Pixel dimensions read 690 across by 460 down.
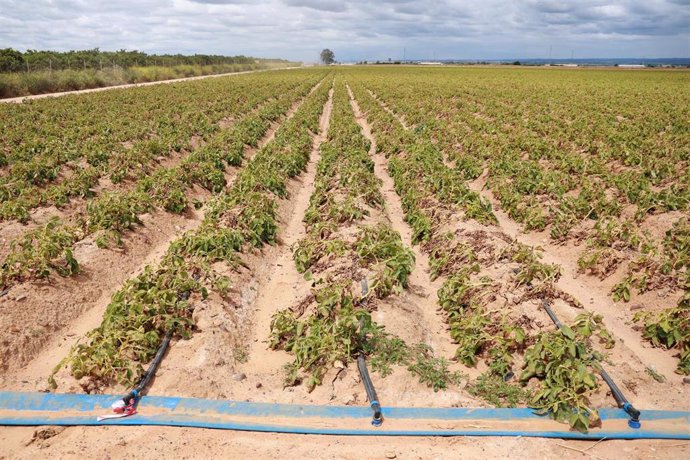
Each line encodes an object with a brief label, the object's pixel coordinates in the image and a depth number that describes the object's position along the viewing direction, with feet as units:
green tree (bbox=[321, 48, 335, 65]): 647.56
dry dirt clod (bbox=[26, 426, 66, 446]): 13.29
